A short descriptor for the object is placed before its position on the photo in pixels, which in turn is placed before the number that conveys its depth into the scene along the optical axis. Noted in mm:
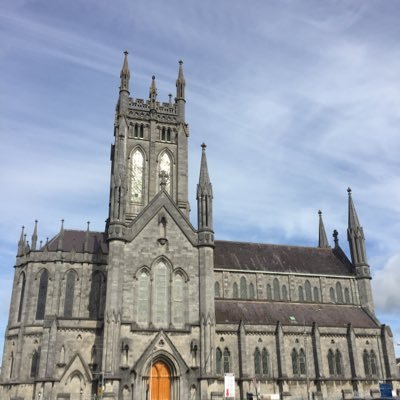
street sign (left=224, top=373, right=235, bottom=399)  36031
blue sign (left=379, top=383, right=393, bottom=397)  42528
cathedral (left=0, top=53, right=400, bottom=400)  39219
